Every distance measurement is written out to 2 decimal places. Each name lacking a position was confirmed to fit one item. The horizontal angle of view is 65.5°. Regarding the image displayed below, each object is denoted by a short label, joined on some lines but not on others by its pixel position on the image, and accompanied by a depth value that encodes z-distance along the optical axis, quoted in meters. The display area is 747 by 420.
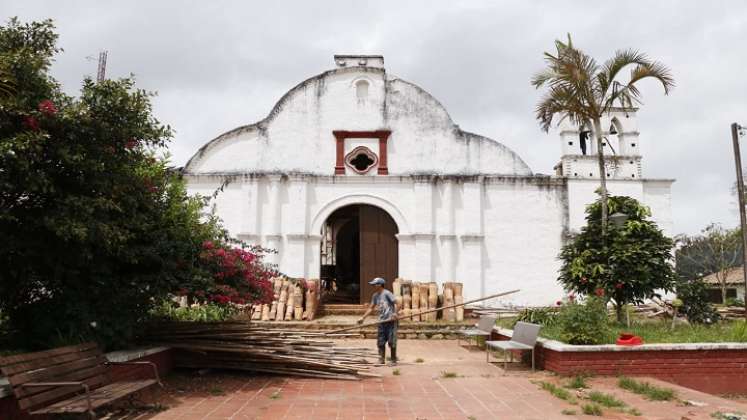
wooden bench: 4.60
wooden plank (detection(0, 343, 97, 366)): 4.64
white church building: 16.84
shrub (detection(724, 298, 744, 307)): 29.25
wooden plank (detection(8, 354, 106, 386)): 4.62
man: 9.43
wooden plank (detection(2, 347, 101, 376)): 4.58
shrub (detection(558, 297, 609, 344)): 8.04
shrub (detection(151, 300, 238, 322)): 10.25
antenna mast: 27.31
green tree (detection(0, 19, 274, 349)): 5.58
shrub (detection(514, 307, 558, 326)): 10.62
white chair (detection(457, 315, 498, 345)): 10.92
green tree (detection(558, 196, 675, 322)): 10.75
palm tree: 11.42
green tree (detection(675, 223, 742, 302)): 34.09
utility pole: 13.86
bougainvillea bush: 7.39
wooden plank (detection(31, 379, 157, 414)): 4.67
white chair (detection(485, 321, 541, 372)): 8.26
